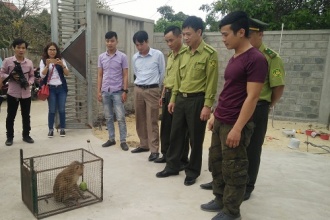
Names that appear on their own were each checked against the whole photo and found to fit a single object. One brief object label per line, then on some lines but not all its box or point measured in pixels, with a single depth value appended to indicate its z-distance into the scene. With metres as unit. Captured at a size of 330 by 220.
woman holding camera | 4.93
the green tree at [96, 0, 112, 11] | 14.36
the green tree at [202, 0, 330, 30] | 7.83
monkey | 2.81
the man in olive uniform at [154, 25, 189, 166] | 3.66
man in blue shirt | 4.21
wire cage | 2.64
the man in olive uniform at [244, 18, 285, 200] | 2.81
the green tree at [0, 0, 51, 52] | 10.64
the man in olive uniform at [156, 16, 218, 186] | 3.13
